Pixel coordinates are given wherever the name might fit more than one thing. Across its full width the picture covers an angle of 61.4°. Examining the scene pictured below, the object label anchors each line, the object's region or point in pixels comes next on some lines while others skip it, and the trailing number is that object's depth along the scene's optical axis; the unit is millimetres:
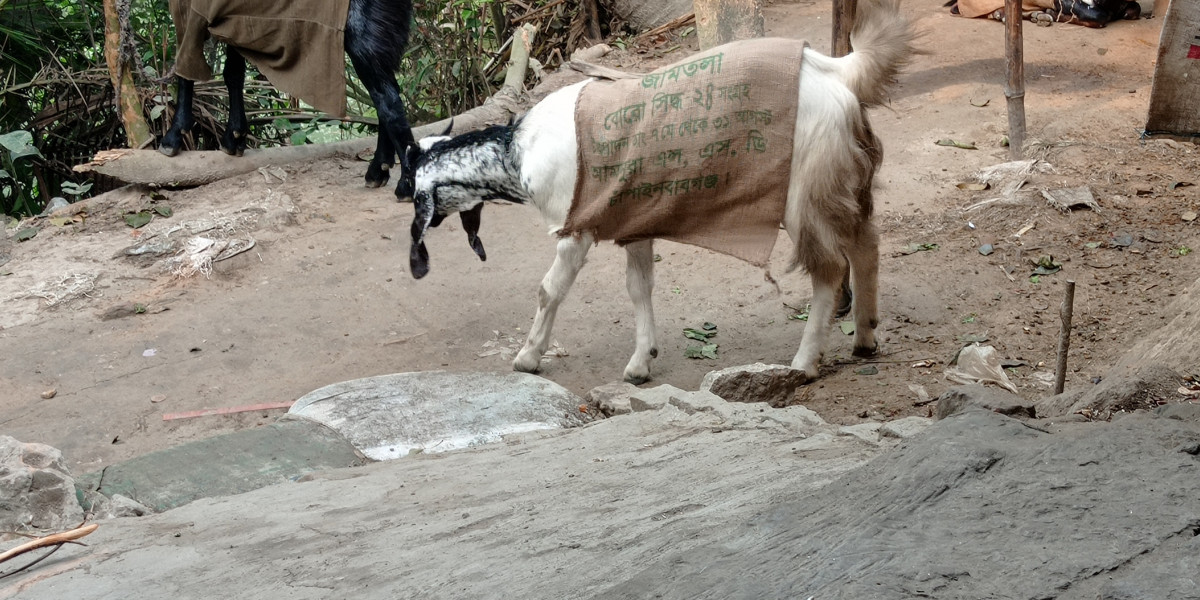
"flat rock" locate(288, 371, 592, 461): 4348
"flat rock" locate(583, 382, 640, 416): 4449
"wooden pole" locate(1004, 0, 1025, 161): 6633
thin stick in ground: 3459
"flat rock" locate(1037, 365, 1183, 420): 3018
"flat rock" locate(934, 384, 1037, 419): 2883
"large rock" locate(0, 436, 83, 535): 3100
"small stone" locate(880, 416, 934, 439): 3000
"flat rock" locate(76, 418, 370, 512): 3818
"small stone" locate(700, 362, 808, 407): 4301
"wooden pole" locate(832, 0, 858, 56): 6113
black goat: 6844
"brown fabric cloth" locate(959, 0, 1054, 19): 8742
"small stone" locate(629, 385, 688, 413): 4012
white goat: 4176
